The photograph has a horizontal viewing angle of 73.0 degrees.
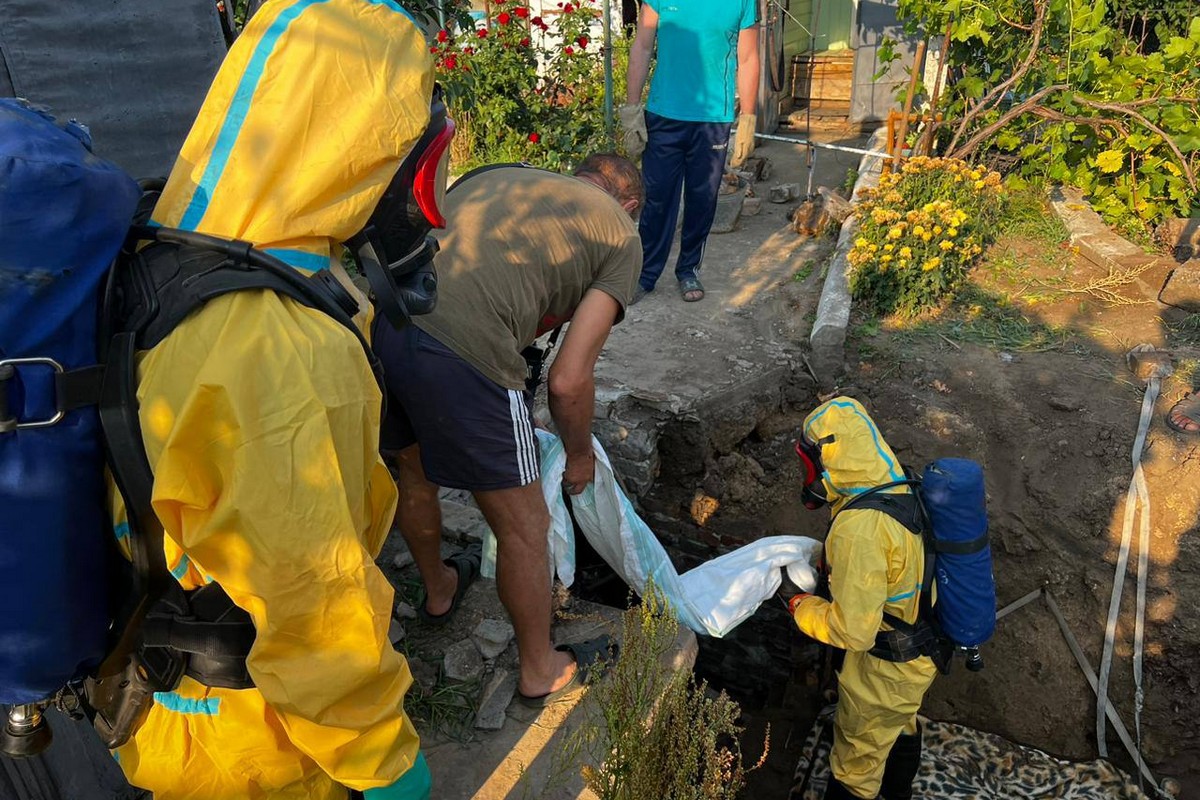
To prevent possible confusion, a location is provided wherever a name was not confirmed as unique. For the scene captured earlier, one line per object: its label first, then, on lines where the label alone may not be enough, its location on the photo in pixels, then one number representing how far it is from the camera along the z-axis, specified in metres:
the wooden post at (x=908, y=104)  6.46
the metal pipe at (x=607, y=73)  6.55
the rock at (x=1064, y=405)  4.27
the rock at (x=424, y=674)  2.59
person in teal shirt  4.90
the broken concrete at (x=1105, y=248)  5.30
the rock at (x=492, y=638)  2.68
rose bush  6.78
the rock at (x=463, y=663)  2.61
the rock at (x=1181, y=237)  5.54
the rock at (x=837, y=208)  6.39
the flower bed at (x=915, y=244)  5.07
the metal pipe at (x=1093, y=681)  3.46
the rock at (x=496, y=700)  2.47
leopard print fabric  3.35
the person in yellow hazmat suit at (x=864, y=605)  2.83
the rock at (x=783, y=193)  7.38
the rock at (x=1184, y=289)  4.95
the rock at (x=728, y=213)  6.79
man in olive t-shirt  2.24
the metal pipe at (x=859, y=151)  6.79
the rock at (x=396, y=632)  2.03
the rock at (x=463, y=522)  3.26
